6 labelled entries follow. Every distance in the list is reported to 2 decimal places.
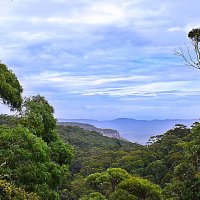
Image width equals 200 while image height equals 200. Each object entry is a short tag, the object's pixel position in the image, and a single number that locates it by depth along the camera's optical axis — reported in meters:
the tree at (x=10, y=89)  12.23
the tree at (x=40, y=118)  12.76
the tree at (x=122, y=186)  22.02
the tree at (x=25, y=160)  10.64
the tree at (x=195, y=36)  13.91
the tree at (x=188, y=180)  14.98
